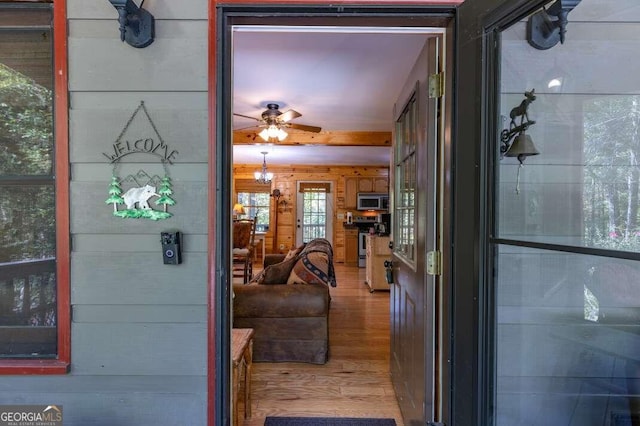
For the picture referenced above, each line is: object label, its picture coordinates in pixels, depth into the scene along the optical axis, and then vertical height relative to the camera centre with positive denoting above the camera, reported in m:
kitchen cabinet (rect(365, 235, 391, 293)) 5.29 -0.81
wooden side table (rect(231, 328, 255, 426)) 1.65 -0.84
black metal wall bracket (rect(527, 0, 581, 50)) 0.94 +0.57
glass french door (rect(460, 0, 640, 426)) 0.99 -0.02
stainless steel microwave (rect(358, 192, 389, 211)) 8.34 +0.25
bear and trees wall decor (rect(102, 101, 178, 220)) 1.20 +0.10
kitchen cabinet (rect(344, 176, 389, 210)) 8.44 +0.64
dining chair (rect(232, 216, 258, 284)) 5.27 -0.64
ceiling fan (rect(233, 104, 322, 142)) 3.28 +0.94
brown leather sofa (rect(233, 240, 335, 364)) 2.86 -0.96
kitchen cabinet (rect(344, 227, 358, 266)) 8.35 -0.92
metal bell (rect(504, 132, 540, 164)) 1.09 +0.21
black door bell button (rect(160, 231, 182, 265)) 1.18 -0.13
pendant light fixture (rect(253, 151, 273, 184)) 6.63 +0.80
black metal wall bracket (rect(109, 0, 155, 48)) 1.11 +0.65
